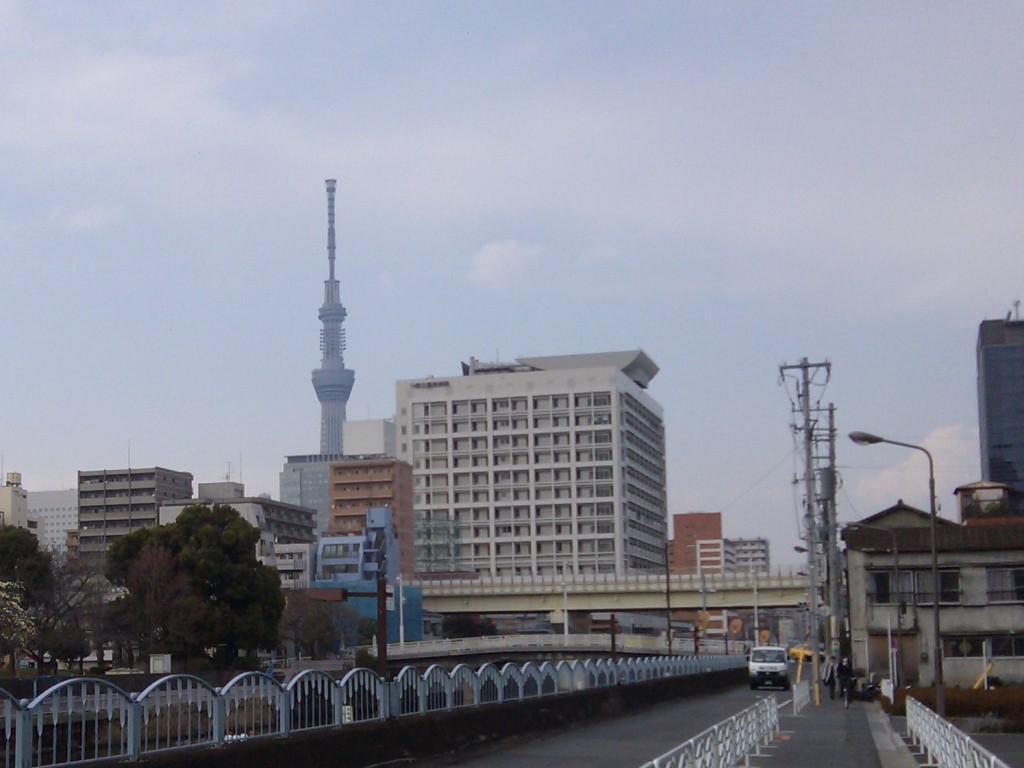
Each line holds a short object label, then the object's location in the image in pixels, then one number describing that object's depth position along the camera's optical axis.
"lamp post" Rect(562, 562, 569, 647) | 99.38
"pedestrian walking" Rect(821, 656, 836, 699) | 51.38
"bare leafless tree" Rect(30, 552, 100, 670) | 64.56
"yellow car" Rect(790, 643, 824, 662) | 85.66
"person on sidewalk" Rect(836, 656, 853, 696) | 43.48
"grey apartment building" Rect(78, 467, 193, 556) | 158.00
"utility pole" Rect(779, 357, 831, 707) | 62.44
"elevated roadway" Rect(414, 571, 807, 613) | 97.06
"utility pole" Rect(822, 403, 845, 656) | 55.94
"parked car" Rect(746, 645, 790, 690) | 61.56
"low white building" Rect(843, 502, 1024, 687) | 53.59
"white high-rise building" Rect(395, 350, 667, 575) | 156.38
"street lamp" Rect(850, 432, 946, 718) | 30.12
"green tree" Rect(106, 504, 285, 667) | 67.25
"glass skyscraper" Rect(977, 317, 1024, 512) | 159.12
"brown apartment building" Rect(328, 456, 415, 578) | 163.62
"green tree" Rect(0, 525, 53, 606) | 65.81
